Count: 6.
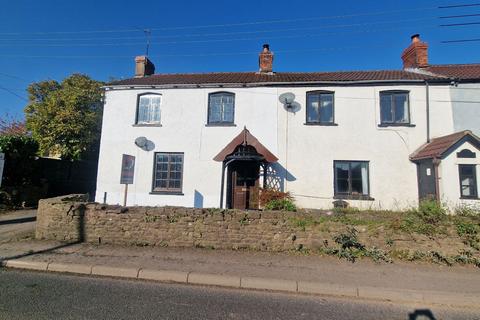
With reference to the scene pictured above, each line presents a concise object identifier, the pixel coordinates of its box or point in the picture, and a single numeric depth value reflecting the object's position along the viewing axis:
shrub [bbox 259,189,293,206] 10.99
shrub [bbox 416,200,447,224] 6.96
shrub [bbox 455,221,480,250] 6.65
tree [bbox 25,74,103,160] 17.22
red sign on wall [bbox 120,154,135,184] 9.39
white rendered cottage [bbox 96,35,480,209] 11.46
